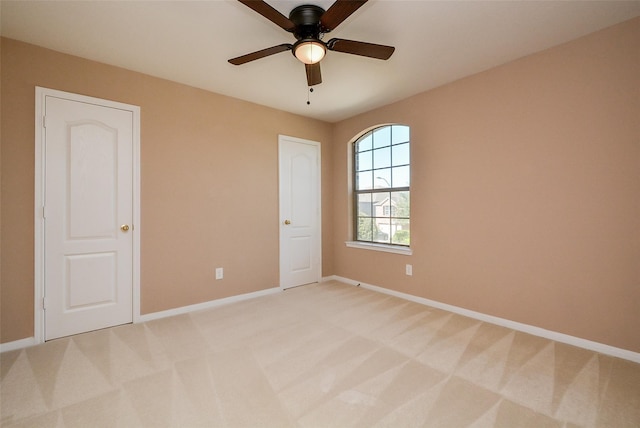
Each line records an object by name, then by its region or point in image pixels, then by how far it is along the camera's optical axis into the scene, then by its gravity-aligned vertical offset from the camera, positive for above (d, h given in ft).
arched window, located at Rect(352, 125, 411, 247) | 12.04 +1.32
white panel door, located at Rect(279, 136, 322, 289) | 13.00 +0.11
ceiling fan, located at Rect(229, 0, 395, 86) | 5.86 +3.86
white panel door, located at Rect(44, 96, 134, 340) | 8.06 -0.04
